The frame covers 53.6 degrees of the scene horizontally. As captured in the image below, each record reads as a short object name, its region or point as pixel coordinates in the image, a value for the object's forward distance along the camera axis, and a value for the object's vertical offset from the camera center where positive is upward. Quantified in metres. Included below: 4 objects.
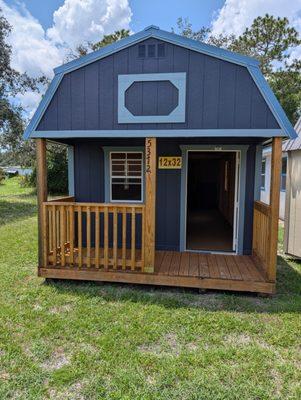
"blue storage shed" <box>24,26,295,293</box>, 4.12 +0.83
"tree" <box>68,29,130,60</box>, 19.56 +8.94
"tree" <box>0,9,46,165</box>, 13.34 +4.20
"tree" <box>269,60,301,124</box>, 18.37 +6.07
